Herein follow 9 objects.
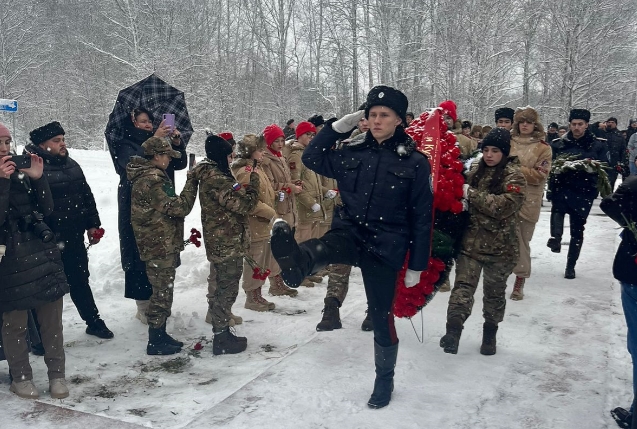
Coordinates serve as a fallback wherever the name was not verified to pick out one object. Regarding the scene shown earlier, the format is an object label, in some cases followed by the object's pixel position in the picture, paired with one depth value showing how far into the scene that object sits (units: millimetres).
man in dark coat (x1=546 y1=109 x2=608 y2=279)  7219
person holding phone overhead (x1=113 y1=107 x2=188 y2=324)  5844
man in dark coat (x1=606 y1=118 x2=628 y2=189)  16156
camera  4117
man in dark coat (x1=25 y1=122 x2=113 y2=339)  5164
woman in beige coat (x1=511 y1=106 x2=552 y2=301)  6598
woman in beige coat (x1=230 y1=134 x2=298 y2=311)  5832
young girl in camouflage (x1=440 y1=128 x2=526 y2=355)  4742
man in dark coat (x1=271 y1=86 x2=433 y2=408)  3666
